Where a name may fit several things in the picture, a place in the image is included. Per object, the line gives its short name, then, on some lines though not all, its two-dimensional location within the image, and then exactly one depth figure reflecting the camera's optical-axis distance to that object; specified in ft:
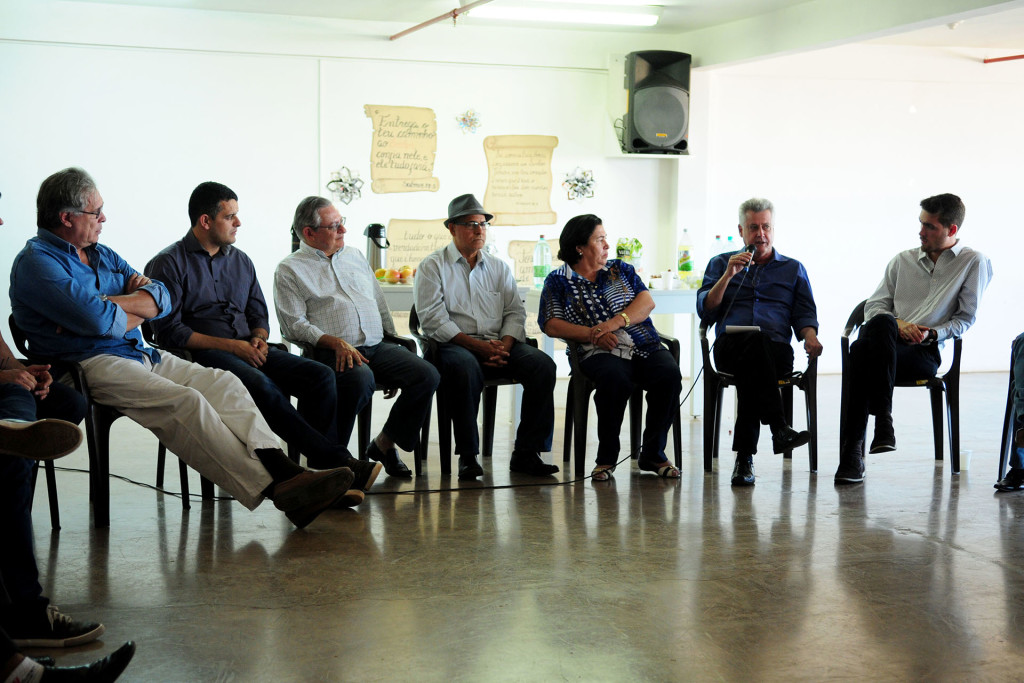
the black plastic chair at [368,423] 13.58
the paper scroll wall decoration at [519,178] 23.27
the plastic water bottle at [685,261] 18.58
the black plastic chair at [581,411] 13.76
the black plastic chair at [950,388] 14.08
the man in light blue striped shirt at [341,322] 13.37
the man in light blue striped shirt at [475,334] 13.71
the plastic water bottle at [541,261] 18.34
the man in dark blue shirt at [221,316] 12.37
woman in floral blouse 13.61
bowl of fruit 17.08
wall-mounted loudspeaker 22.12
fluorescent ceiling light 20.70
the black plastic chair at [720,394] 14.06
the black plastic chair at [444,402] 13.80
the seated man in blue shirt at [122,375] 10.53
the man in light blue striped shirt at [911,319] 13.57
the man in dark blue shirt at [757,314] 13.70
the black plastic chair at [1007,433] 13.48
